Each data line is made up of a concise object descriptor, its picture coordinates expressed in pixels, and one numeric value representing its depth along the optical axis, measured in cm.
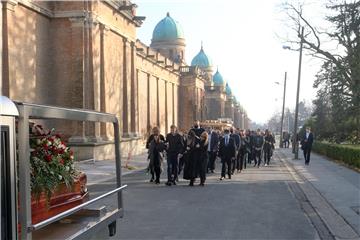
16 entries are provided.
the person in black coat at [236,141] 1896
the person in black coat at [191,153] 1584
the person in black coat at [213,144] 1894
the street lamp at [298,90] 3391
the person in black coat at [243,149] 2206
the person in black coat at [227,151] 1792
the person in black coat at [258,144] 2605
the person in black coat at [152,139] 1649
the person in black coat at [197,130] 1598
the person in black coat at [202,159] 1570
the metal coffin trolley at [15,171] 365
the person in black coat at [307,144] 2586
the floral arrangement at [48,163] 466
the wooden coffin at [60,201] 449
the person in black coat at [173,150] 1609
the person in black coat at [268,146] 2693
